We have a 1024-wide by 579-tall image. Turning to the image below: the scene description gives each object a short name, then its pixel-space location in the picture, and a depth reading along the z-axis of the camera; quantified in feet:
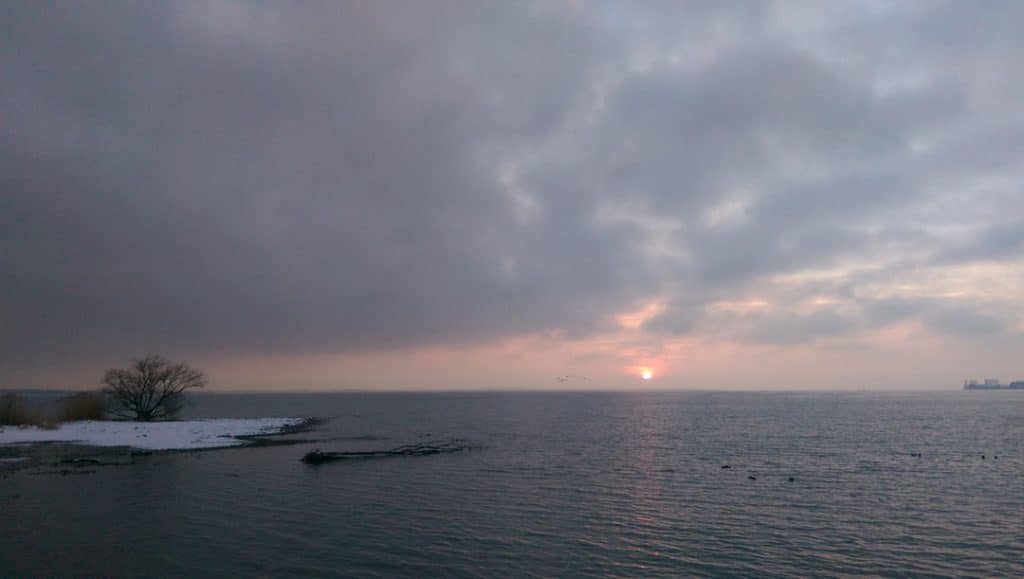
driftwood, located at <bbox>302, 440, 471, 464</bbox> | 195.76
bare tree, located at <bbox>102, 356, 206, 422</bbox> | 360.89
